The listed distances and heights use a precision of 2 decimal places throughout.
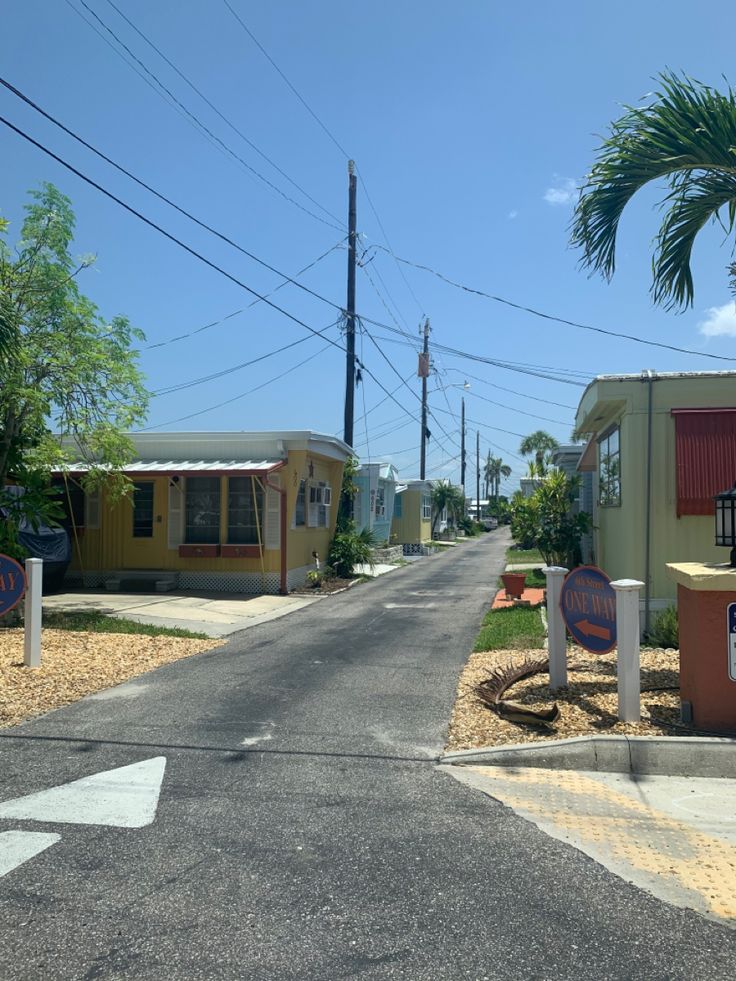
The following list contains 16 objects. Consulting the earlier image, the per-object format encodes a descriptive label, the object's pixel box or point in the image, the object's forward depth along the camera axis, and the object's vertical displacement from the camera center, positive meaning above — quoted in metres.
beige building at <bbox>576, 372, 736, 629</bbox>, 10.07 +0.77
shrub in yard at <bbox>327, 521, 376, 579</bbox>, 21.06 -0.90
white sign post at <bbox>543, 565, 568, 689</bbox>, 7.39 -1.05
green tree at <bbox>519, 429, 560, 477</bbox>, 80.25 +8.01
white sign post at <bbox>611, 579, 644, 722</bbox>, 6.36 -1.02
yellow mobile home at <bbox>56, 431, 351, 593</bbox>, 17.33 -0.03
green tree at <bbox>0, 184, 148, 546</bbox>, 12.16 +2.44
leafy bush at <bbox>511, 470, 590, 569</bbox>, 15.48 +0.04
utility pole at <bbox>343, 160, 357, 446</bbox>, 21.75 +4.58
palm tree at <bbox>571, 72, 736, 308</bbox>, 6.88 +3.21
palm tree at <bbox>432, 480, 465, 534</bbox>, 50.81 +1.43
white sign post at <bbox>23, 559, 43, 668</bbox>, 8.84 -1.13
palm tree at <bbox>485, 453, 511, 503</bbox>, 128.50 +8.04
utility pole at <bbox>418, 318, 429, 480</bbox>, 36.66 +6.79
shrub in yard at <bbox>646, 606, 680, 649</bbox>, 9.69 -1.31
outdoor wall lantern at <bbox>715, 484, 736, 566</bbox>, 6.53 +0.04
